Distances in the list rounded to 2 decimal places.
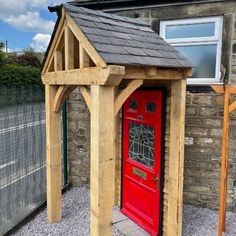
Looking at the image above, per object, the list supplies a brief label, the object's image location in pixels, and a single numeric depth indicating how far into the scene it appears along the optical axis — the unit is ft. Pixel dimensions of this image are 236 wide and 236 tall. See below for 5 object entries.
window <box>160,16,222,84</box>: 16.51
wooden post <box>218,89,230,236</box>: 13.76
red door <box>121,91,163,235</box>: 14.47
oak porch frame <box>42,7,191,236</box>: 10.05
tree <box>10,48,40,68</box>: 82.13
